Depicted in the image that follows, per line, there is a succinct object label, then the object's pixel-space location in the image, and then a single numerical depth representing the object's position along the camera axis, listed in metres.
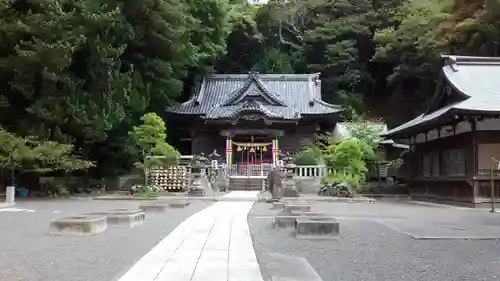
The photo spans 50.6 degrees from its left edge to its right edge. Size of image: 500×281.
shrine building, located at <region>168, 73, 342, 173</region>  35.53
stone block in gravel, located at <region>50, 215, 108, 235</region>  10.10
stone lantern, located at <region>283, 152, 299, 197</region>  23.11
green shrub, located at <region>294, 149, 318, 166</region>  29.44
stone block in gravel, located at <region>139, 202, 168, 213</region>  15.94
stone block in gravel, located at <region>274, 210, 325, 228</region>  11.19
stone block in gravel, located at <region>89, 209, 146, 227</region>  11.66
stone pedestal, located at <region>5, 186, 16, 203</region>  19.80
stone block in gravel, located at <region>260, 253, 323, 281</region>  5.76
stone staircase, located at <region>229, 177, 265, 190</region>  31.56
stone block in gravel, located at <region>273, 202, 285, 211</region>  16.73
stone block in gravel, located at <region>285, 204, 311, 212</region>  13.78
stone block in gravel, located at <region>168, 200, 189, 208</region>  17.56
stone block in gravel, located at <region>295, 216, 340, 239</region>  9.74
